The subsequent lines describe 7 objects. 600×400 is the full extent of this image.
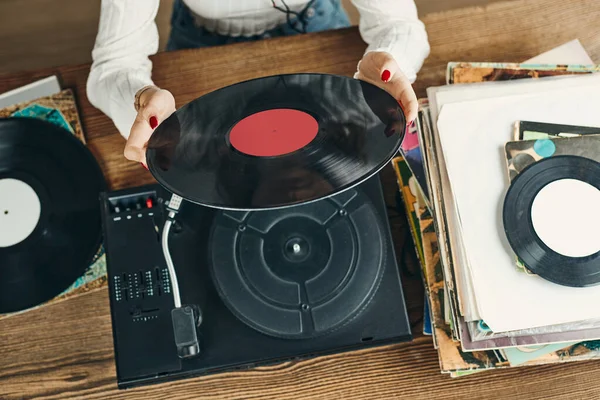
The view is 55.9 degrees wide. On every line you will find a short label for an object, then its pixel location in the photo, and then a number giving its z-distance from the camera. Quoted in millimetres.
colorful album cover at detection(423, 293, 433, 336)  893
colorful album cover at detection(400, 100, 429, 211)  901
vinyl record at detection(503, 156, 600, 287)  780
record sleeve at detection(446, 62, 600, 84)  925
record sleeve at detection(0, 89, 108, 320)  983
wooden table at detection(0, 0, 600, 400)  888
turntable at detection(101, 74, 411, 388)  830
